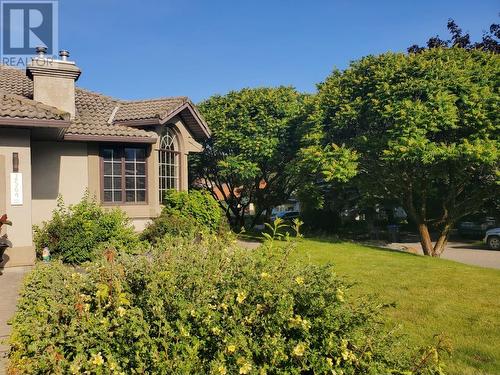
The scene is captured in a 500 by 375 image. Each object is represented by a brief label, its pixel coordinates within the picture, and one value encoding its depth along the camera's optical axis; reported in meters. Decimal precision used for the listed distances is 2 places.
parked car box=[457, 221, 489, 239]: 28.27
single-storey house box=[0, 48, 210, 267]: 10.27
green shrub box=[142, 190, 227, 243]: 12.73
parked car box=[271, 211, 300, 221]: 37.91
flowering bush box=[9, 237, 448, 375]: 3.38
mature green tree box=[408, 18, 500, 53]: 25.31
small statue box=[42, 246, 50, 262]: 10.27
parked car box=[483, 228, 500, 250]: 22.27
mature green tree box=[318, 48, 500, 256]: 14.92
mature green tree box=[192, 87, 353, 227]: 21.38
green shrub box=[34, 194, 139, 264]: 10.57
